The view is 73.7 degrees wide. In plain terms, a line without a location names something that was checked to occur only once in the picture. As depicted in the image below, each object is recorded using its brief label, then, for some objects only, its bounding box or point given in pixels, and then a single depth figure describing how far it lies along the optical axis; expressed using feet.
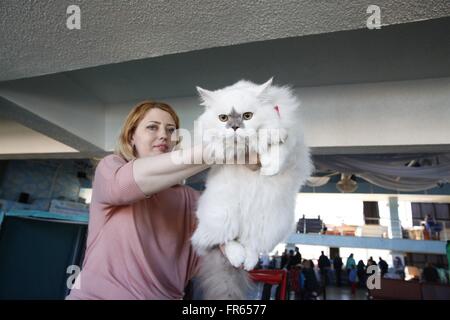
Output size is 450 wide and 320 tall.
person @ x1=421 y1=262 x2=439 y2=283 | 18.94
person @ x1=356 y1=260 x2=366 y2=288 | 16.56
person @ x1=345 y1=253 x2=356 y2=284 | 18.46
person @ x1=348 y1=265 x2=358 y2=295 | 18.36
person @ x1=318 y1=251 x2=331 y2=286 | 15.74
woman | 2.41
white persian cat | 2.28
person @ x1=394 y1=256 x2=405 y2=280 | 20.41
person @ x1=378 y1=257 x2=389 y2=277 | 15.91
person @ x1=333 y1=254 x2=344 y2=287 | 19.19
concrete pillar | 22.33
